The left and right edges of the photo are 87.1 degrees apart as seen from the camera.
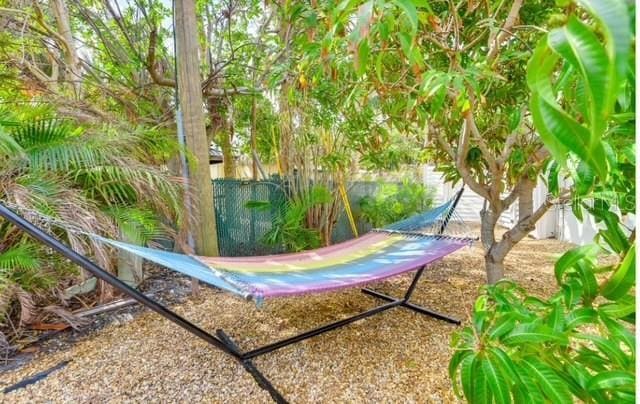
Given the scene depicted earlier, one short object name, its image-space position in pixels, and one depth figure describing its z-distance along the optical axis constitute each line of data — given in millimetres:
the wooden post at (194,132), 2598
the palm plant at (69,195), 2020
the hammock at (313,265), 1380
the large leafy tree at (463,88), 1257
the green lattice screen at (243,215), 4367
